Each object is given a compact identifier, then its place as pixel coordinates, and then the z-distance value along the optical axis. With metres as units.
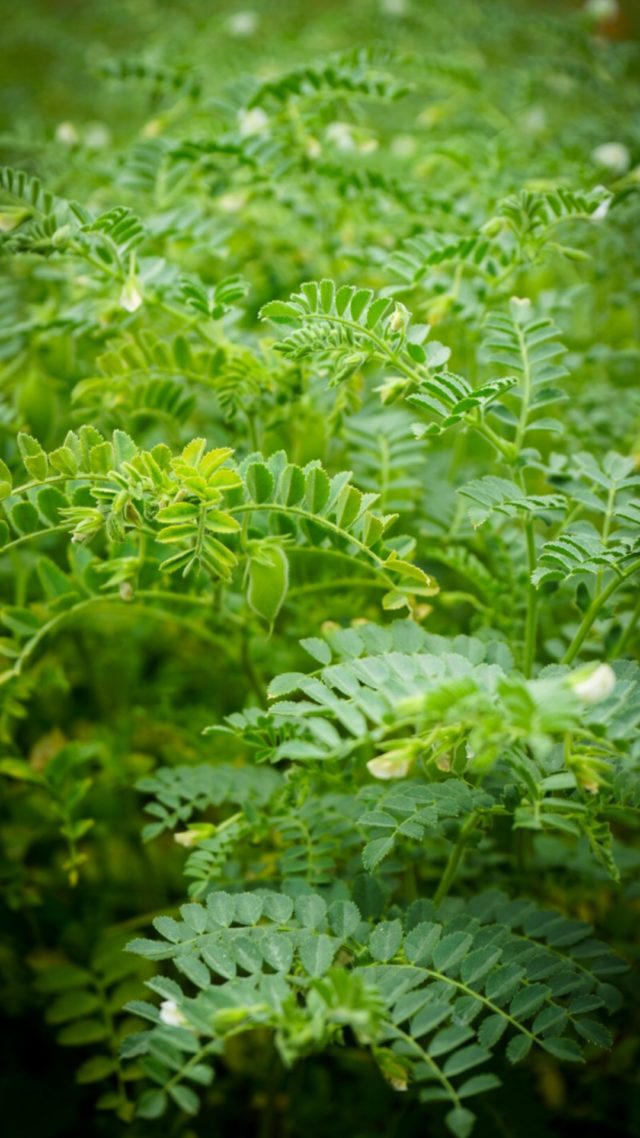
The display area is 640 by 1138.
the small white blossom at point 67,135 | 1.15
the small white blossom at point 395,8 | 1.95
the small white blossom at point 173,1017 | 0.56
